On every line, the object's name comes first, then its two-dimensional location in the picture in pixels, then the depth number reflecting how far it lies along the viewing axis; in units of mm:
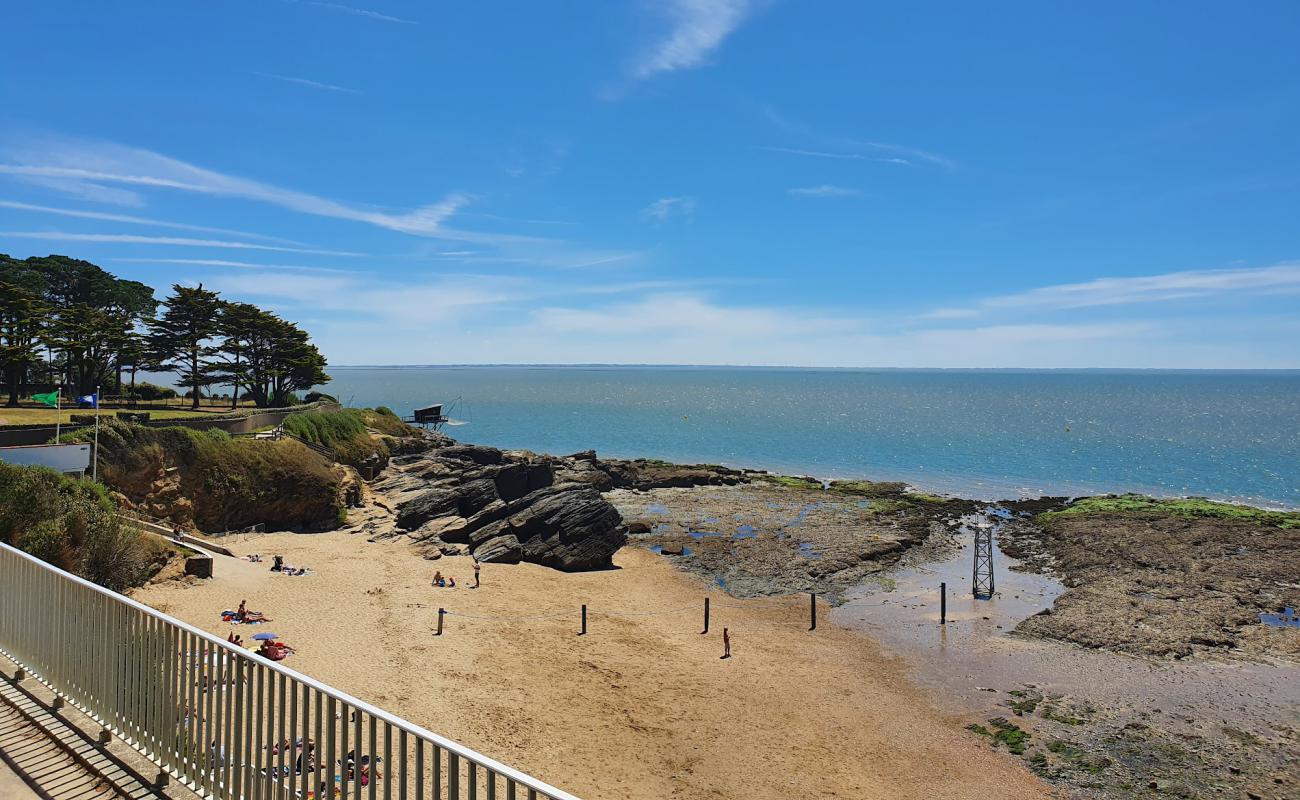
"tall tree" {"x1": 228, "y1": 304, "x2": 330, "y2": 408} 64500
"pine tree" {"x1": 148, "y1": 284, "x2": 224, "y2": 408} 58750
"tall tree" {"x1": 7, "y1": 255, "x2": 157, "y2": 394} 50719
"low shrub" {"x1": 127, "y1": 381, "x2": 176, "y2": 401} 61359
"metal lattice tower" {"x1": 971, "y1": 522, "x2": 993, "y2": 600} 33125
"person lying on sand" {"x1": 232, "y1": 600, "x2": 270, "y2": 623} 23214
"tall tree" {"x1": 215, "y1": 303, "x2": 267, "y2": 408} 62188
